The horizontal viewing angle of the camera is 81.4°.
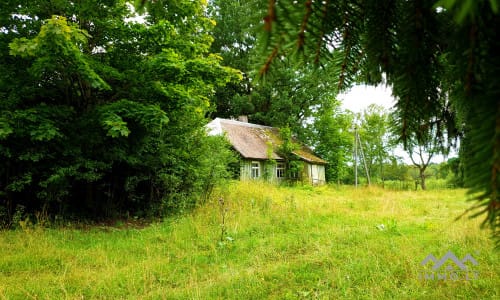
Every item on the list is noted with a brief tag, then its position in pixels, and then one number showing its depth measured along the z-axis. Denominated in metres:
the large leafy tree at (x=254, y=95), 25.44
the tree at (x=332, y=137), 25.31
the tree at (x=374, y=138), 34.34
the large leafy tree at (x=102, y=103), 5.92
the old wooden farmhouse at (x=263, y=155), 19.76
